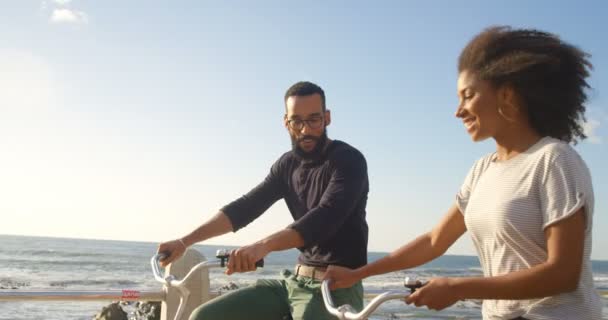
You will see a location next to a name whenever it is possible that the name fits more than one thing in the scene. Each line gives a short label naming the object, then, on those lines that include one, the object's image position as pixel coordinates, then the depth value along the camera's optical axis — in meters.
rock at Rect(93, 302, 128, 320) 6.38
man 2.61
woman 1.71
